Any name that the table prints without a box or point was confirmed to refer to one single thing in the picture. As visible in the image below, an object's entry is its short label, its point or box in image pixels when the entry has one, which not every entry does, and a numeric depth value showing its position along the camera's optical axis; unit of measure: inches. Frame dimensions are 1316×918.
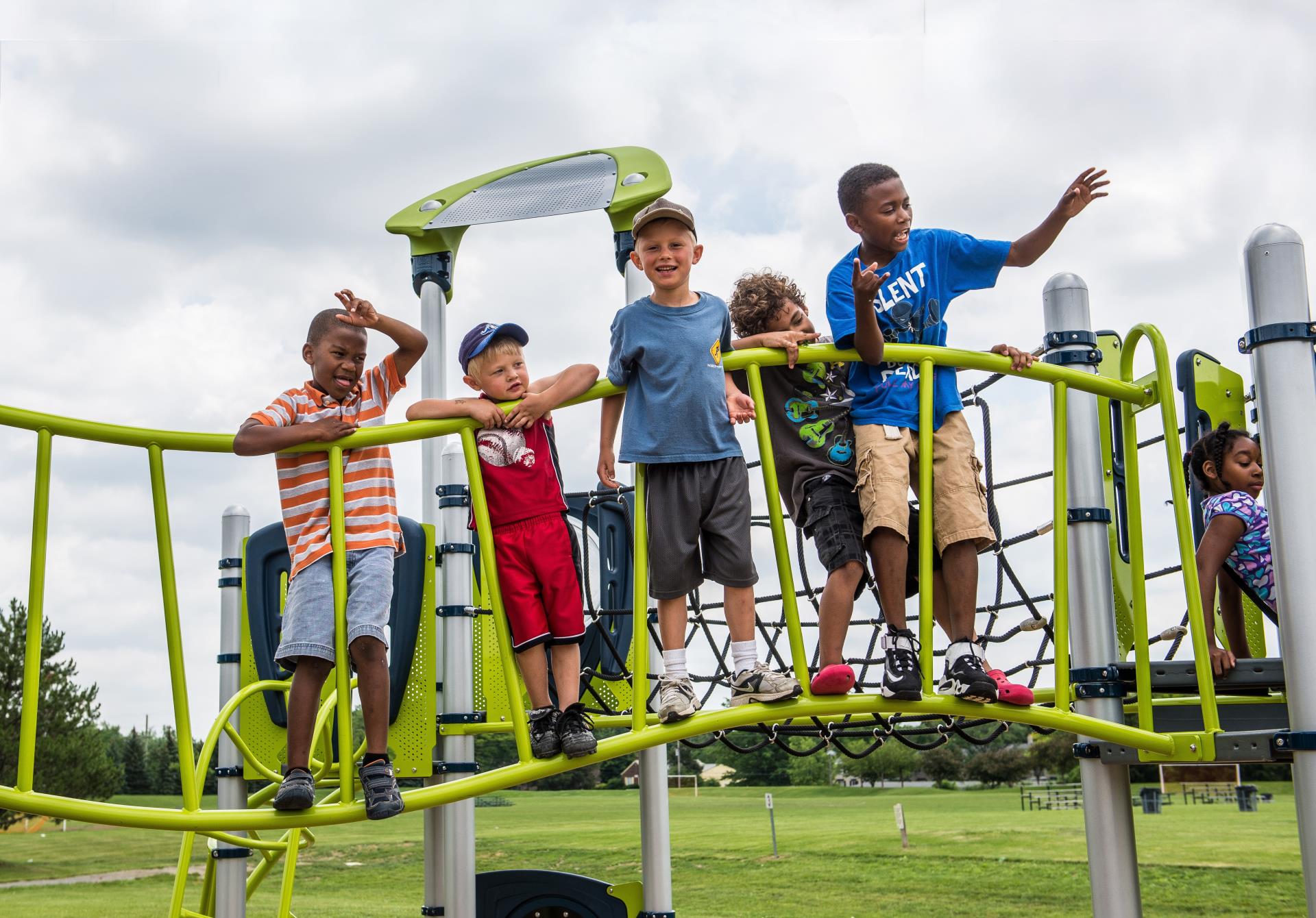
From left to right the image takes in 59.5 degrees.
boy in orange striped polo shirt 103.3
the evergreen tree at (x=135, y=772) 1478.8
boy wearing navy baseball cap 105.9
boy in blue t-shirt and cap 104.3
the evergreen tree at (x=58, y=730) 1277.1
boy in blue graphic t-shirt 105.1
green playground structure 101.8
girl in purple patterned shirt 122.3
